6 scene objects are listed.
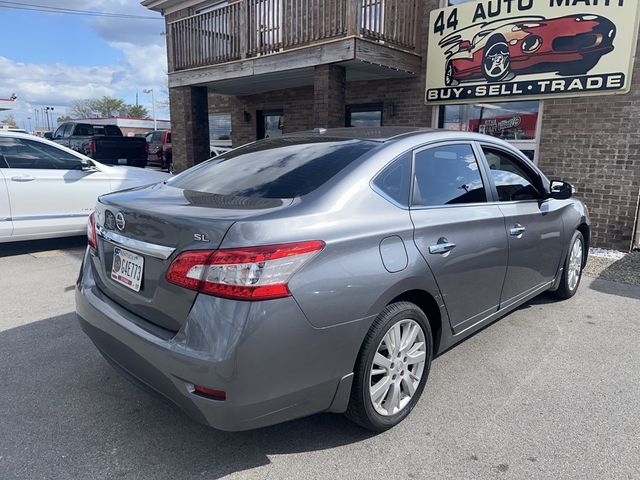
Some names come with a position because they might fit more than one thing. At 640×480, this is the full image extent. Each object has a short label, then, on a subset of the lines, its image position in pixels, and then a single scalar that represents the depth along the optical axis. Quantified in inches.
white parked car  237.0
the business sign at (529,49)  272.1
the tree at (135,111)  3152.1
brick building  285.9
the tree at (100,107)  3107.8
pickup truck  649.6
